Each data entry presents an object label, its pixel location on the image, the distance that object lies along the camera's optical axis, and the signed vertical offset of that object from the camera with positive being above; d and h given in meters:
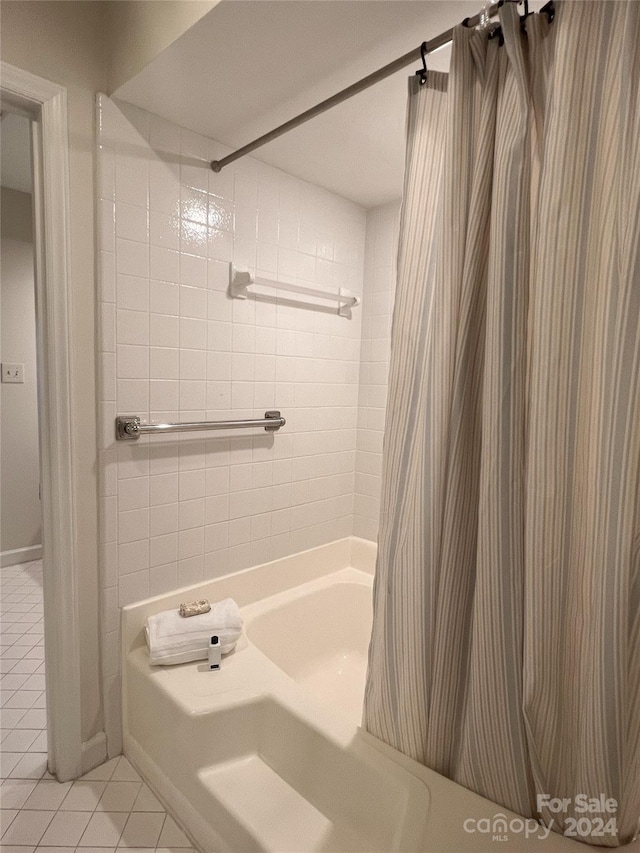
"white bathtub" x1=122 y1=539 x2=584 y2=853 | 1.02 -0.98
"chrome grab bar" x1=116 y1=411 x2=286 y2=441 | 1.51 -0.18
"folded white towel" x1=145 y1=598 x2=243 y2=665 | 1.52 -0.83
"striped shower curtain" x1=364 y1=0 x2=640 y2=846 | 0.81 -0.07
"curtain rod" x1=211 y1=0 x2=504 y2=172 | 0.99 +0.70
